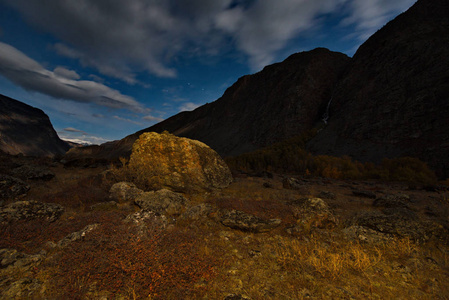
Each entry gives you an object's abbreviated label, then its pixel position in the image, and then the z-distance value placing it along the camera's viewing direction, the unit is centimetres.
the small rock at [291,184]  1034
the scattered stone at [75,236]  345
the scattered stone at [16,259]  285
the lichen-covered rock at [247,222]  478
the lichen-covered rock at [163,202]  557
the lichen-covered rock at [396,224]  439
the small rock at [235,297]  254
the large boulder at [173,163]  841
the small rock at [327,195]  843
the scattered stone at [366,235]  433
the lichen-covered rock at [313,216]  512
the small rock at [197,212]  529
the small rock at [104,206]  549
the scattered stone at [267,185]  1044
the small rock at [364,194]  880
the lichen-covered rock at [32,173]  835
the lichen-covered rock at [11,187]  579
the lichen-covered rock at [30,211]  411
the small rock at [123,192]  634
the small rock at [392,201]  693
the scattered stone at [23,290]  233
